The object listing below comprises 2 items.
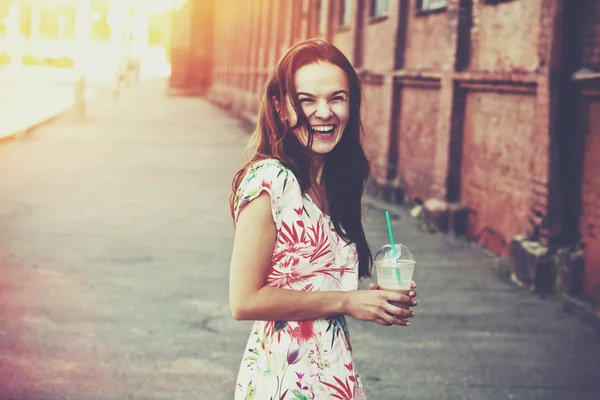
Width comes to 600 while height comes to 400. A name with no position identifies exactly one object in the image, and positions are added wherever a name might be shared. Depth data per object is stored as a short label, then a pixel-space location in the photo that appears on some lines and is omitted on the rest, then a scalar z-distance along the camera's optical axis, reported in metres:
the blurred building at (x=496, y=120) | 7.77
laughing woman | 2.23
